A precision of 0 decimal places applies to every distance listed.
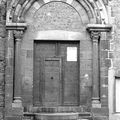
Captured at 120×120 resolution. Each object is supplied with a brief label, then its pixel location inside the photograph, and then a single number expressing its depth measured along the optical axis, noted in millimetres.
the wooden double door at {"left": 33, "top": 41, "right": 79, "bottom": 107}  10320
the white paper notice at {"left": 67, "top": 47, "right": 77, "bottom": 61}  10508
